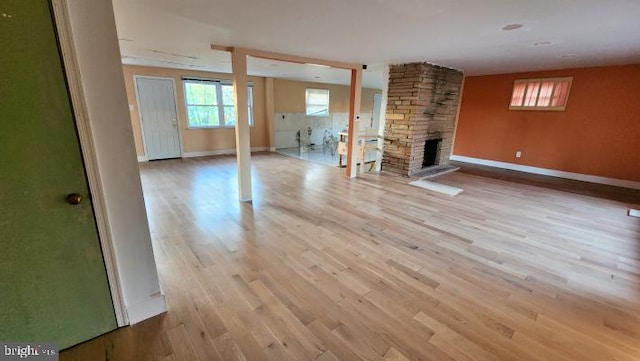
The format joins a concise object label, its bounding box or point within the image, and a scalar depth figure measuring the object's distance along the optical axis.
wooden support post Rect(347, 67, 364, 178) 5.36
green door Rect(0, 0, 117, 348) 1.23
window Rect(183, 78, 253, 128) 7.13
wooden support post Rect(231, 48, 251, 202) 3.72
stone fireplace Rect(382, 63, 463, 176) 5.37
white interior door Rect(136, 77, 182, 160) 6.47
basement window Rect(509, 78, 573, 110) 5.77
